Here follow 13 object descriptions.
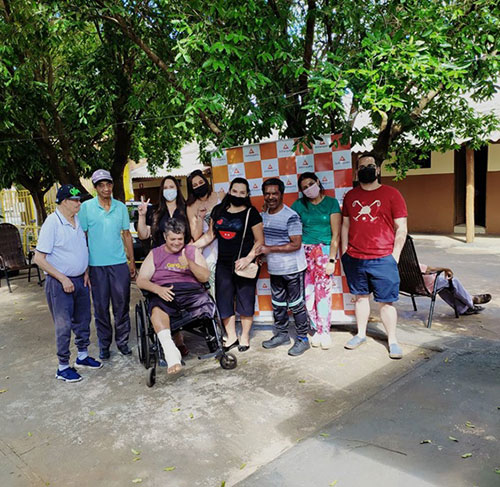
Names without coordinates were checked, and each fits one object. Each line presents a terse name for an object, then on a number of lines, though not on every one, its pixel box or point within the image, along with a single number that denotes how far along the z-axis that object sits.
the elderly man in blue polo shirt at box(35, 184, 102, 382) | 4.02
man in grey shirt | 4.46
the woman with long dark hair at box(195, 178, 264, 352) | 4.49
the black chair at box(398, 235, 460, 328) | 4.98
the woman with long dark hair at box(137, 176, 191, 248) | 4.60
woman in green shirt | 4.51
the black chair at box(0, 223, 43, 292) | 8.73
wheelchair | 4.03
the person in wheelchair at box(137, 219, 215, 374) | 4.03
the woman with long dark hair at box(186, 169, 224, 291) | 4.80
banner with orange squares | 4.71
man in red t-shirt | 4.16
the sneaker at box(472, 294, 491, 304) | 5.52
